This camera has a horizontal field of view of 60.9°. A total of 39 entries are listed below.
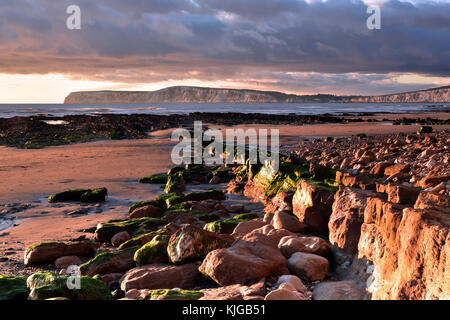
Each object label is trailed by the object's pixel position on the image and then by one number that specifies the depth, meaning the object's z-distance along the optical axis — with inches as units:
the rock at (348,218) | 162.2
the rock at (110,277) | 179.9
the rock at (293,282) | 142.8
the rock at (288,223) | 204.2
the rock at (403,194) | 148.4
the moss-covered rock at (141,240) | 224.1
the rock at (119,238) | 243.0
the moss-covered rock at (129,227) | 254.4
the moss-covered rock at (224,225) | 238.2
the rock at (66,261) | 214.2
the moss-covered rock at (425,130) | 839.1
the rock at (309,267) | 153.7
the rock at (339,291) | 130.7
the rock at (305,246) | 166.9
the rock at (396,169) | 310.7
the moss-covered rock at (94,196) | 365.1
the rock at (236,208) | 311.7
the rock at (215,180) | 449.1
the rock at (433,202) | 121.0
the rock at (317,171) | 280.2
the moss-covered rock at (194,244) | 176.6
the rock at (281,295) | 123.9
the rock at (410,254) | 99.6
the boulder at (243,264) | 151.9
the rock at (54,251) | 217.0
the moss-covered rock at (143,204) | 325.4
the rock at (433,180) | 229.5
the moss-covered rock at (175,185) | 397.1
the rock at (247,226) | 216.2
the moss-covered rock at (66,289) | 146.5
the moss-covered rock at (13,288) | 154.9
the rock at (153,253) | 189.2
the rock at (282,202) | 259.0
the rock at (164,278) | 163.9
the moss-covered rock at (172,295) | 137.2
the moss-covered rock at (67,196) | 365.7
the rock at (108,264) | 192.9
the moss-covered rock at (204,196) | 352.2
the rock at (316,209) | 203.2
